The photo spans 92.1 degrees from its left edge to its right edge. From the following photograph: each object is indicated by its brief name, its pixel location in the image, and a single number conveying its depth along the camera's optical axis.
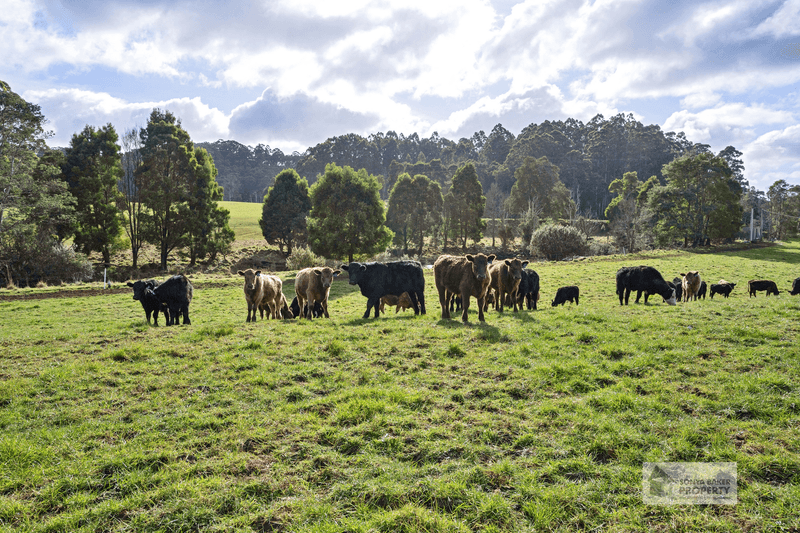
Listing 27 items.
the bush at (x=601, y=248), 47.13
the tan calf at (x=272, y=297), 13.76
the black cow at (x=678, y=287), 18.53
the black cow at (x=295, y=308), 15.70
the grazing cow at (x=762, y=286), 18.44
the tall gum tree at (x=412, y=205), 53.50
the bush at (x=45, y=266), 28.09
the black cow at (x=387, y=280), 12.62
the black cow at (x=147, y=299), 12.68
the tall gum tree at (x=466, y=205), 56.52
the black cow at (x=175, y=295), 12.73
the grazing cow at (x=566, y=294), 18.11
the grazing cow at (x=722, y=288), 18.52
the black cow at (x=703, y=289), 18.69
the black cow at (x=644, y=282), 15.59
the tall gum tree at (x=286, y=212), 45.56
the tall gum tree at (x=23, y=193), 27.67
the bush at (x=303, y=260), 34.29
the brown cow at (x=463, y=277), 10.62
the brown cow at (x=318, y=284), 12.89
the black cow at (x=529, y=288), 14.47
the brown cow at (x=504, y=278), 12.55
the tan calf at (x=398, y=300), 14.12
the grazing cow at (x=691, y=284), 18.28
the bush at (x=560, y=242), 44.78
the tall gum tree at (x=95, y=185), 34.38
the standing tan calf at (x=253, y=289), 12.77
